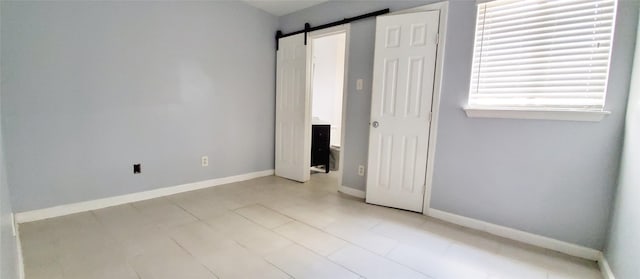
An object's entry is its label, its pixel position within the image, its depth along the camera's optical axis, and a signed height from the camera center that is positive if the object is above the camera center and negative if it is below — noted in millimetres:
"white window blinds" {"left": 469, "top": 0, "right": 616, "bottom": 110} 1877 +503
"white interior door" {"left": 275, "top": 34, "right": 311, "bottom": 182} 3572 +14
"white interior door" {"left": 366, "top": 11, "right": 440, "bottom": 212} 2545 +82
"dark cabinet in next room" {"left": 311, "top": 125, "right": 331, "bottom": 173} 4254 -501
